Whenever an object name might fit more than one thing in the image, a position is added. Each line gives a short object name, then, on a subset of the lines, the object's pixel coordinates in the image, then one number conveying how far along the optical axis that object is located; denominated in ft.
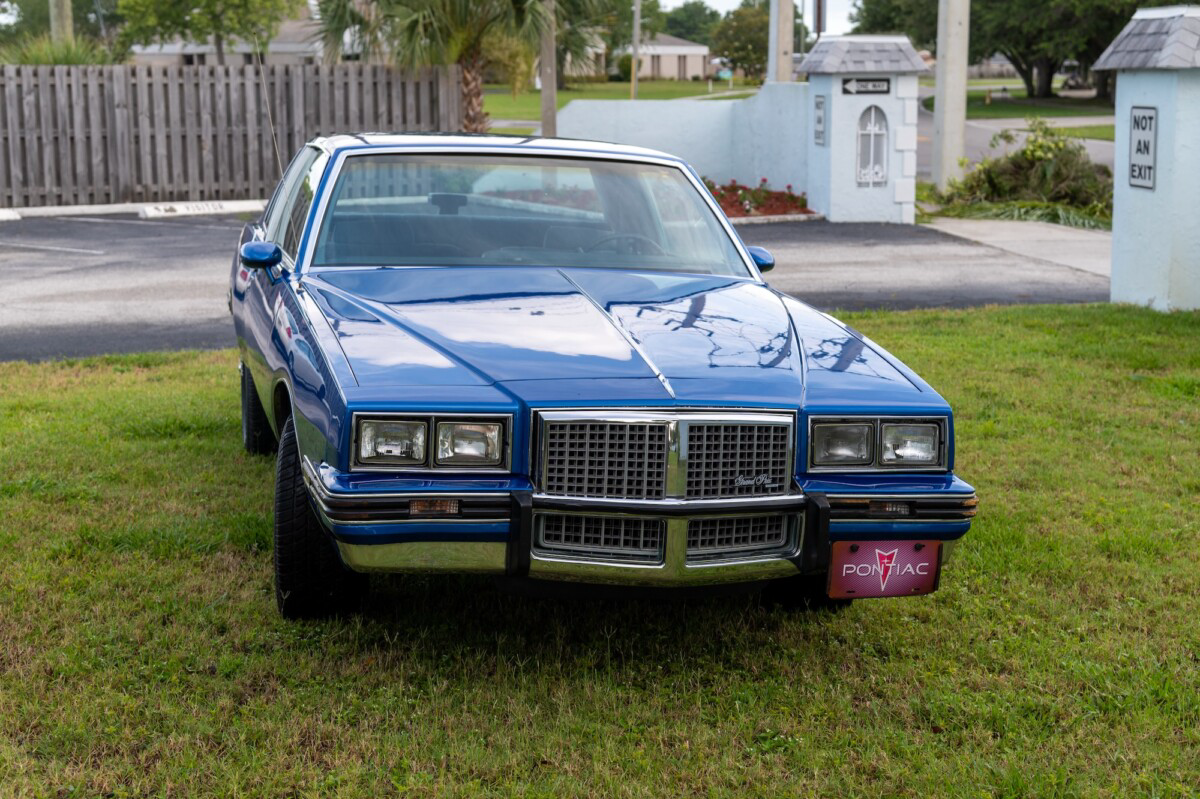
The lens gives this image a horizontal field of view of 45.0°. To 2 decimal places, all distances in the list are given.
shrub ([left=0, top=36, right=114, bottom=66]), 71.61
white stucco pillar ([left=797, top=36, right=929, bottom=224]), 61.62
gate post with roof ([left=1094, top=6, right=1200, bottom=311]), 35.78
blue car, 13.03
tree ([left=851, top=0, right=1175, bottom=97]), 169.27
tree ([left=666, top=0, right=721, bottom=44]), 503.61
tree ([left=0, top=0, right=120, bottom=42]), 233.96
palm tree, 69.41
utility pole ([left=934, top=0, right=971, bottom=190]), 71.05
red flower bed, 66.28
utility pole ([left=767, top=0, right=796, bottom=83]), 77.36
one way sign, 61.98
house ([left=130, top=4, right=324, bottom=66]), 170.40
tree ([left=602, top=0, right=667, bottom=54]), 304.09
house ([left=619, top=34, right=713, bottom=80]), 391.86
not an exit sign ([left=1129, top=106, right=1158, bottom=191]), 36.96
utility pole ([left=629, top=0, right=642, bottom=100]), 180.24
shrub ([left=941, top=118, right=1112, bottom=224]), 65.31
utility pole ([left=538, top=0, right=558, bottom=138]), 68.49
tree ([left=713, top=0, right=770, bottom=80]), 311.27
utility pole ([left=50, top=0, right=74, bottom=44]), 83.08
